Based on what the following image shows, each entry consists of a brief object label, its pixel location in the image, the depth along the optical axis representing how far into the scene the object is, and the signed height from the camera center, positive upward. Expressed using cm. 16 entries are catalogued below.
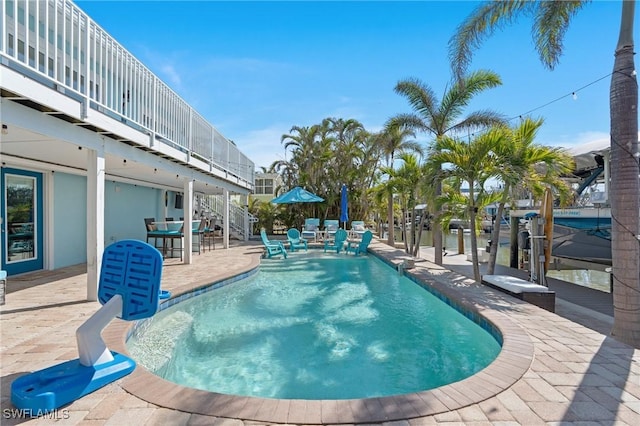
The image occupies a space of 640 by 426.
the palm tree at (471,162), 851 +142
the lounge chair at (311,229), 1623 -72
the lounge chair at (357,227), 1760 -67
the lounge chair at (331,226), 1806 -58
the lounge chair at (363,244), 1332 -118
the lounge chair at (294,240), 1443 -110
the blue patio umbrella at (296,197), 1678 +92
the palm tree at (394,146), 1666 +361
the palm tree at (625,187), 485 +41
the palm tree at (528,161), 802 +131
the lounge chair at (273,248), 1249 -127
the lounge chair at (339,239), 1409 -100
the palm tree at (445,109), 1173 +401
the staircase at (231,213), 1822 +13
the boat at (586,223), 933 -25
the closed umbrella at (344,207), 1759 +44
